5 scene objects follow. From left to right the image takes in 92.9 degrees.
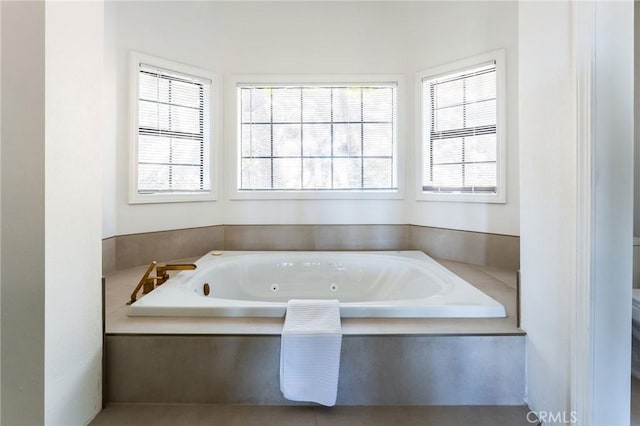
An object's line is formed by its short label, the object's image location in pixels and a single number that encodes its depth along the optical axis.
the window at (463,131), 2.28
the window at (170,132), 2.35
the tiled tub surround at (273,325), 1.28
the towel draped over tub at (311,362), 1.21
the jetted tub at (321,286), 1.42
